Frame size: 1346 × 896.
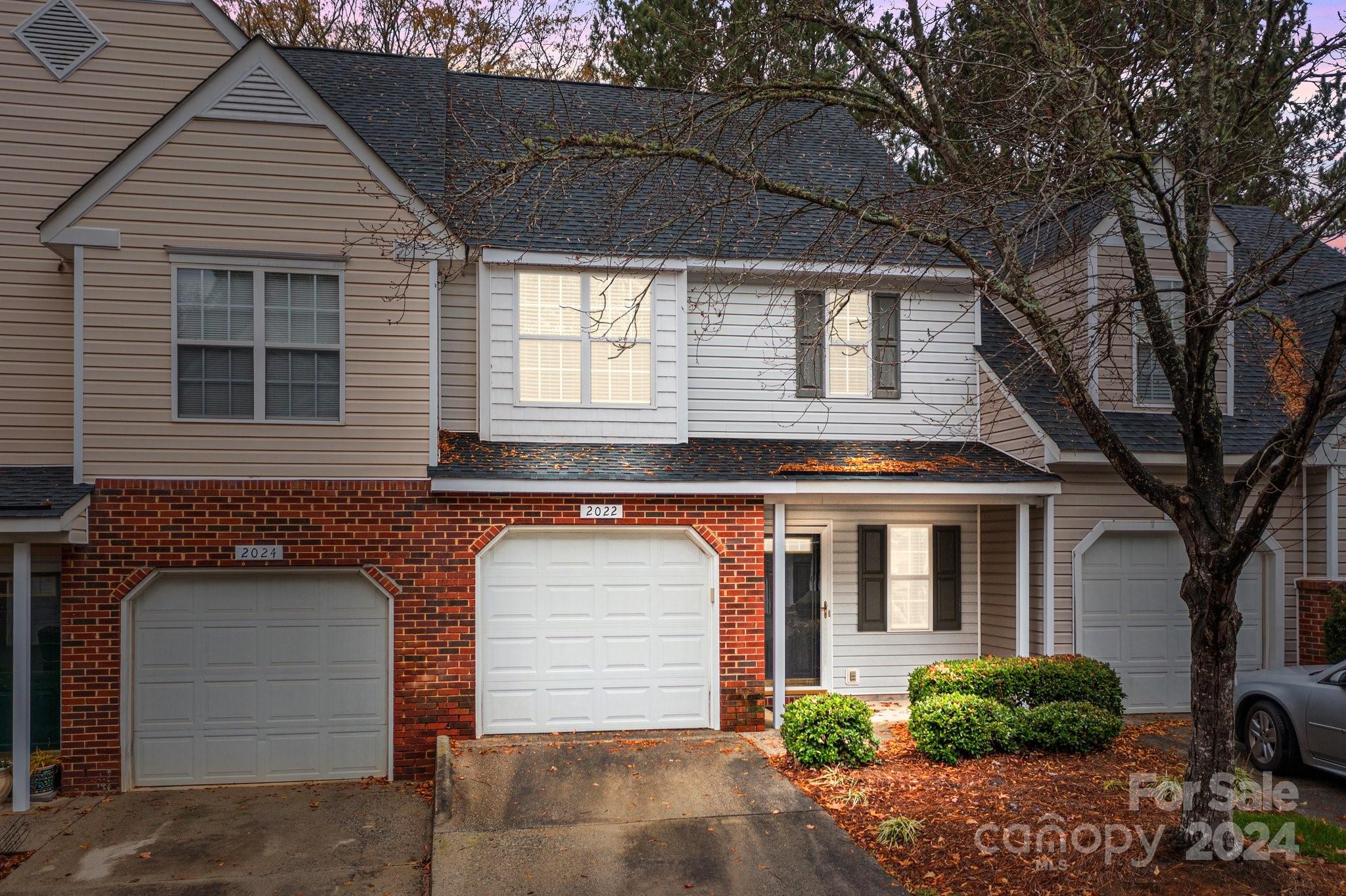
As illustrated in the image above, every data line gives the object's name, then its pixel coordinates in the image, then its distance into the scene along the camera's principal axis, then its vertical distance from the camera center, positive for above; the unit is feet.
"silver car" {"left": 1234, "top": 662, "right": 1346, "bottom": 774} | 30.12 -7.68
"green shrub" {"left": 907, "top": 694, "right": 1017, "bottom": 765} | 32.14 -8.34
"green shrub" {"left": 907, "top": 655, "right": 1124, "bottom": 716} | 35.35 -7.55
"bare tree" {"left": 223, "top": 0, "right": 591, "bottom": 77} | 67.72 +29.86
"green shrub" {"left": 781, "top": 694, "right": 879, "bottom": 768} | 31.65 -8.32
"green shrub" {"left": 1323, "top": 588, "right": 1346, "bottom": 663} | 40.04 -6.46
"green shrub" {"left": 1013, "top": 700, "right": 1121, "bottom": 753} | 32.86 -8.49
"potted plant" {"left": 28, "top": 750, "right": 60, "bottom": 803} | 31.42 -9.69
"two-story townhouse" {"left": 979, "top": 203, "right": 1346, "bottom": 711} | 40.83 -1.97
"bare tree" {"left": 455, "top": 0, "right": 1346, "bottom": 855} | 22.72 +7.36
